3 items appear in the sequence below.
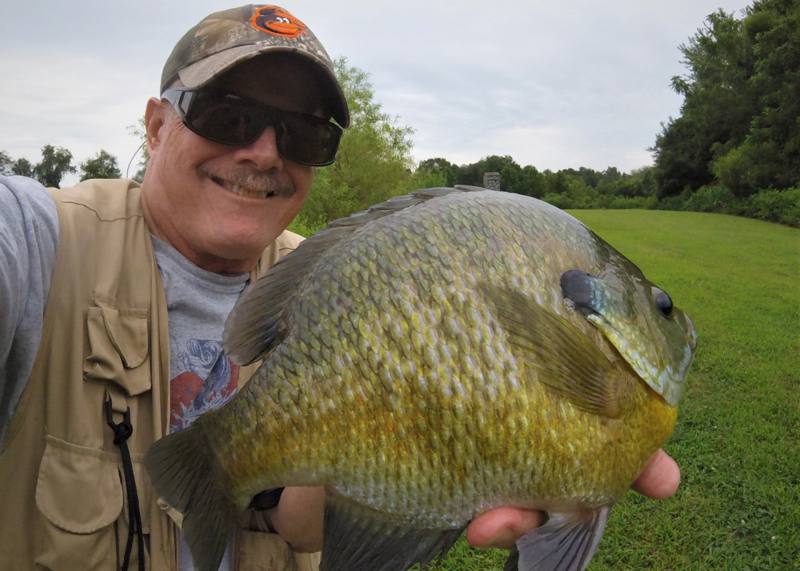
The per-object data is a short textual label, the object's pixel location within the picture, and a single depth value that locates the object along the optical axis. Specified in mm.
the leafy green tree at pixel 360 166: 20491
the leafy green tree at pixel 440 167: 42209
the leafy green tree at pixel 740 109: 27203
